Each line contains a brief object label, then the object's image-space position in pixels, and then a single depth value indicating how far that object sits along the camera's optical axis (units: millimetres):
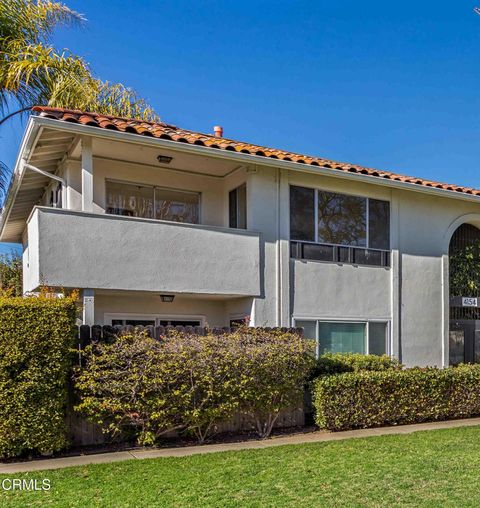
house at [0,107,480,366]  10664
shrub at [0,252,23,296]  19312
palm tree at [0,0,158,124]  14391
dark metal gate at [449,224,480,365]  15781
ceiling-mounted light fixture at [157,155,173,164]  12188
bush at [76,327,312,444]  8562
